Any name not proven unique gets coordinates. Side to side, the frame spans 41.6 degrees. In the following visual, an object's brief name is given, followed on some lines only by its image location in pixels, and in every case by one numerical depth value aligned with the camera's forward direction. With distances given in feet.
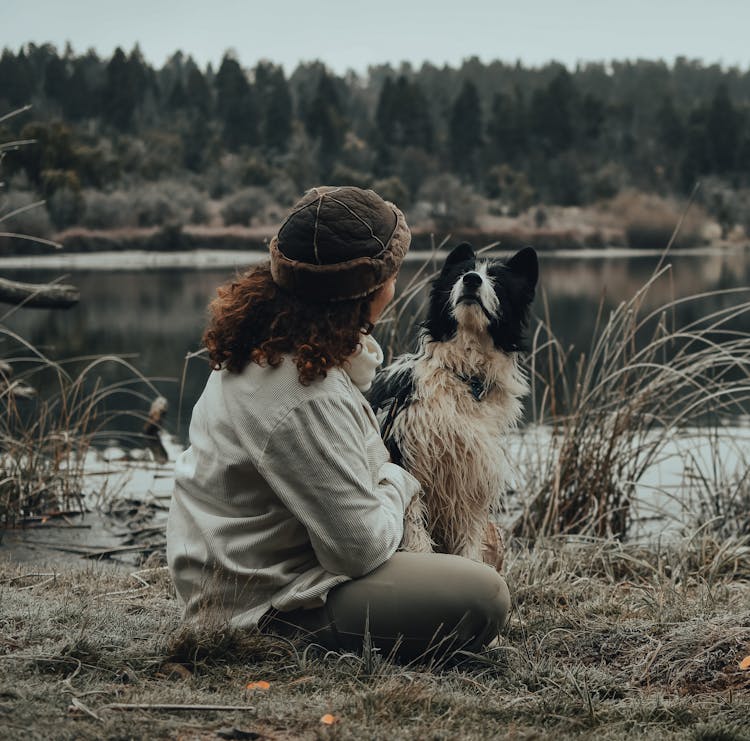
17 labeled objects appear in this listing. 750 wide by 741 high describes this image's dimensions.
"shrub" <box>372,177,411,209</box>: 119.85
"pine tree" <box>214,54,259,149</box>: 163.73
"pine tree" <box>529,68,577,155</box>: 175.11
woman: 7.97
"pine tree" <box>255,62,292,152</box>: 162.91
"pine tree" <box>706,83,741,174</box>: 165.58
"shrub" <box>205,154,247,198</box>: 130.52
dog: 10.78
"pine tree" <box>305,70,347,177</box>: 159.99
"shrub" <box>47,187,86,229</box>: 99.96
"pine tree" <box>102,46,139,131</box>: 158.53
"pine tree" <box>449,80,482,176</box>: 164.35
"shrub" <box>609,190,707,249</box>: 119.55
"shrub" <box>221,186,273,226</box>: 116.16
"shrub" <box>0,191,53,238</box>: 82.64
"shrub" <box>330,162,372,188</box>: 131.10
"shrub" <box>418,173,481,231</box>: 120.47
